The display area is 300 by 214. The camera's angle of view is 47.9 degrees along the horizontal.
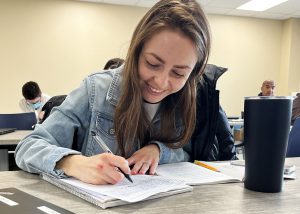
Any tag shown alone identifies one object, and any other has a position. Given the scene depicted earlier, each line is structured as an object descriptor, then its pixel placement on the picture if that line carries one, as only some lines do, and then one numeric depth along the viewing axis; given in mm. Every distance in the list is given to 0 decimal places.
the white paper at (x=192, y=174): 793
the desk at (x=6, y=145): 1921
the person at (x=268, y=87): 4941
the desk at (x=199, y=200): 593
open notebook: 611
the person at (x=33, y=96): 4321
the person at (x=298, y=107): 3133
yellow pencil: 926
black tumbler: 680
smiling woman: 902
